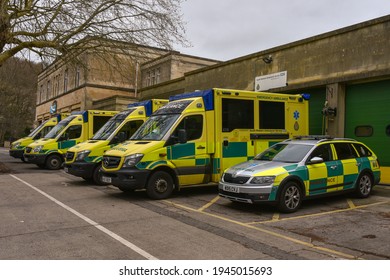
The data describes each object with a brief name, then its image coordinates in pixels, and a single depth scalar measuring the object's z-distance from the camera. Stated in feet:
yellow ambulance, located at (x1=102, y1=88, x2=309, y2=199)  31.96
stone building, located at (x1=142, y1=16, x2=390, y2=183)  41.34
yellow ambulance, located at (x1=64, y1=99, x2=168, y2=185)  41.88
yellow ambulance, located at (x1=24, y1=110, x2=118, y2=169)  58.70
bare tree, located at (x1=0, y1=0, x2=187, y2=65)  54.80
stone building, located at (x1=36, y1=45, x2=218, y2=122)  105.31
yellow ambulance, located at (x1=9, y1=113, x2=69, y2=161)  70.59
